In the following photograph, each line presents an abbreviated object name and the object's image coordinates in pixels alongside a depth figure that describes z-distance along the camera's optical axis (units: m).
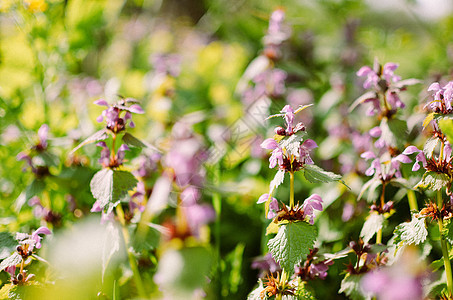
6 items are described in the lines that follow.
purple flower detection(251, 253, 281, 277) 0.78
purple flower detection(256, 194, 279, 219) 0.75
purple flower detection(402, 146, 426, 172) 0.75
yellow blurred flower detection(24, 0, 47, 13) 0.93
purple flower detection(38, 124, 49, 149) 0.85
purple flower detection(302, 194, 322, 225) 0.74
